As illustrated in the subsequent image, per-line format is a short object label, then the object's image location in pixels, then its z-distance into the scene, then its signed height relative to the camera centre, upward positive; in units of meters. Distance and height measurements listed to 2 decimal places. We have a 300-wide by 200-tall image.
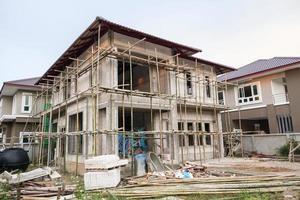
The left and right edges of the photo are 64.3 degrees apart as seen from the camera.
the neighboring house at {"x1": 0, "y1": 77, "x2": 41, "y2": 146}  20.94 +2.83
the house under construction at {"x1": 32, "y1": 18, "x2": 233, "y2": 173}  11.59 +2.15
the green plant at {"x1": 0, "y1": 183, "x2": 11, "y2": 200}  6.78 -1.50
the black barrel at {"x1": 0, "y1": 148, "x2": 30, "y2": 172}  11.54 -0.89
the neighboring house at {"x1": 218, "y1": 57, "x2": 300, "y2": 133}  19.00 +3.43
